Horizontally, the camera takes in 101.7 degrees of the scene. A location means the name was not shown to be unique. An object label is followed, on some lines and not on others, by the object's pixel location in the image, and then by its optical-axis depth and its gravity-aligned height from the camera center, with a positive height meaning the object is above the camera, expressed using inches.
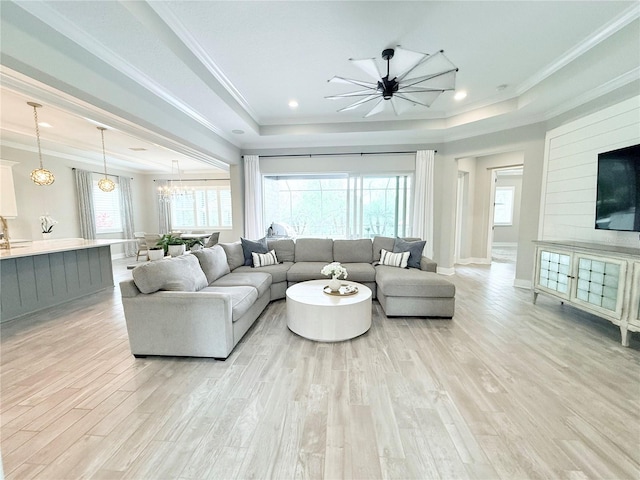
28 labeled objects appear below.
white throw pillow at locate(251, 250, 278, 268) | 162.9 -27.9
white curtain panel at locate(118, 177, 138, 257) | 315.3 +8.9
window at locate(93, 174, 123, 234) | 284.4 +7.6
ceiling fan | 92.4 +54.0
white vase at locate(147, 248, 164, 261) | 173.8 -24.7
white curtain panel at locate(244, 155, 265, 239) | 228.4 +14.7
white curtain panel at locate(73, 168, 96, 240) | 261.0 +15.8
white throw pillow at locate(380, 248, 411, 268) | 156.7 -27.6
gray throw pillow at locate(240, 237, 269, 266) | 167.0 -21.8
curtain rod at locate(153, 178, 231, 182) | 350.6 +48.4
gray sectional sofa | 92.7 -32.9
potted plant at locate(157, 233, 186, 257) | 176.2 -20.4
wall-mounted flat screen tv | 105.8 +9.1
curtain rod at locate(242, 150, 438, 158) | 220.4 +51.4
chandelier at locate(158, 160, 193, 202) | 322.7 +32.5
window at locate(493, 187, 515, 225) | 336.5 +8.6
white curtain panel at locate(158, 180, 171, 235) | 350.6 +1.3
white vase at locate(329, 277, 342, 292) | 118.5 -32.5
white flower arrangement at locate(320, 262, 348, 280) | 119.1 -25.6
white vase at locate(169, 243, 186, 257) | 175.9 -23.0
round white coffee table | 104.7 -41.7
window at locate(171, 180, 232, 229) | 355.6 +10.3
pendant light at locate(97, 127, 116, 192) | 214.5 +26.0
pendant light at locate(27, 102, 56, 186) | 163.0 +25.7
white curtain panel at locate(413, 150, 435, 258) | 214.1 +12.0
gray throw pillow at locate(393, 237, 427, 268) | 156.3 -22.5
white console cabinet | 97.7 -29.0
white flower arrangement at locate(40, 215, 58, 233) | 208.1 -4.9
